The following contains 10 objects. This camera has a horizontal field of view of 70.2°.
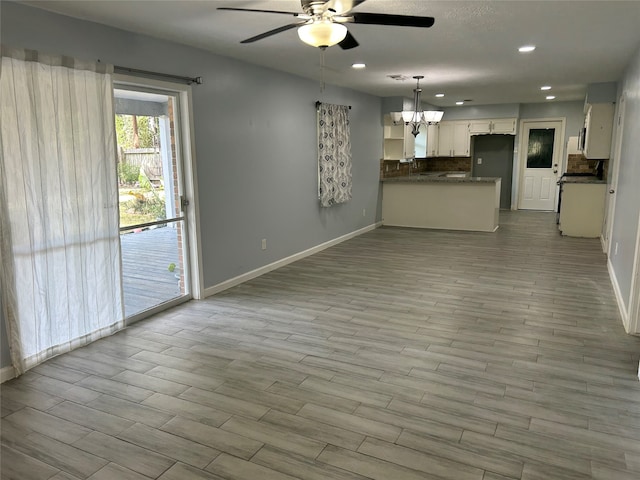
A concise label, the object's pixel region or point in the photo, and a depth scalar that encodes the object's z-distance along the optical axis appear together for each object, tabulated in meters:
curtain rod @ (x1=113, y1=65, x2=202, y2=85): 3.57
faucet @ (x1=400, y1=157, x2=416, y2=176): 9.05
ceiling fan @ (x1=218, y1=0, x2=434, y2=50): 2.33
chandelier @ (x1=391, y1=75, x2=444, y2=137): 6.80
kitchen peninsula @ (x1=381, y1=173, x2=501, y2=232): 8.02
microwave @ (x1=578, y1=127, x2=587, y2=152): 7.61
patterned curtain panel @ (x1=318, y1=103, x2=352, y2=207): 6.54
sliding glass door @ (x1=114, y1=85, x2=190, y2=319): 3.85
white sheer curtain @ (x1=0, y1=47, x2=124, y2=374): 2.92
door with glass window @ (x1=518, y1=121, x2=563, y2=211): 10.26
